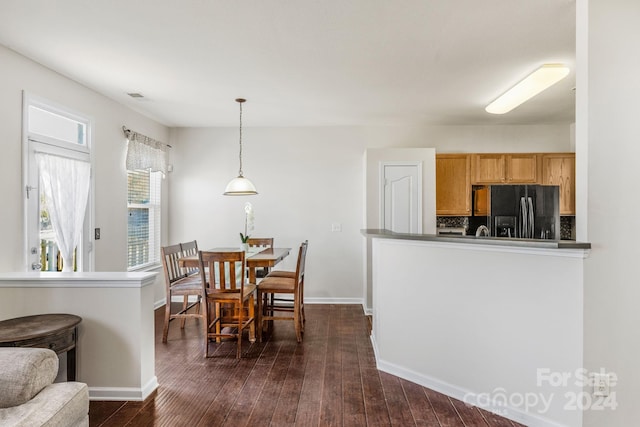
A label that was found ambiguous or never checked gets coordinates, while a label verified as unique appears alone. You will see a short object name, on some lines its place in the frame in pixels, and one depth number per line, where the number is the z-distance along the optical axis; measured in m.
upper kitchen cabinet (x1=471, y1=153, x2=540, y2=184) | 4.89
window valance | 4.33
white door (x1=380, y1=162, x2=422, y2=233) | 4.82
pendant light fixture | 4.14
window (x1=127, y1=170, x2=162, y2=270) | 4.56
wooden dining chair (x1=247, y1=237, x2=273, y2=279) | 4.89
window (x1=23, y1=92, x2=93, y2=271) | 2.96
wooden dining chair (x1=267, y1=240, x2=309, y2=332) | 4.19
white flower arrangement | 4.37
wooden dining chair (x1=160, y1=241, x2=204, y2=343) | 3.79
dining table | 3.65
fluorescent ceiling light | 3.17
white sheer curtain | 3.11
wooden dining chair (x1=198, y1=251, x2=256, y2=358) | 3.31
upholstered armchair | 1.55
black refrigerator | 4.49
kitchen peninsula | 2.11
